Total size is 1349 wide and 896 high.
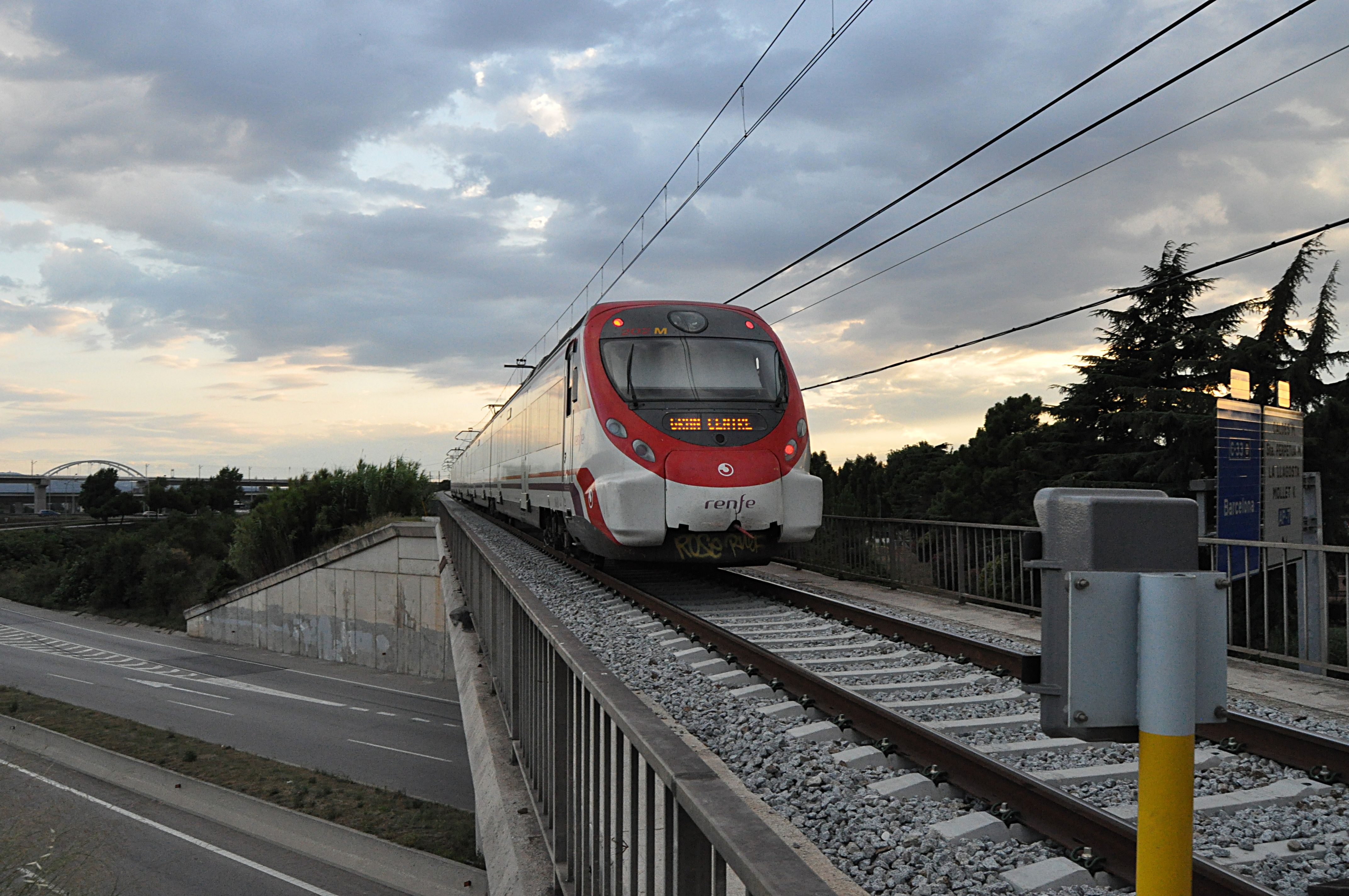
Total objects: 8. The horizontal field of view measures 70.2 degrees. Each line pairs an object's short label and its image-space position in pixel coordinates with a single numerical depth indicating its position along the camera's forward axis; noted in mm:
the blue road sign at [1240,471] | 10898
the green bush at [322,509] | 42719
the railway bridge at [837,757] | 2785
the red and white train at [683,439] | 11461
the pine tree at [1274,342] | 25641
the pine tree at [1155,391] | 24922
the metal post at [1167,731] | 1711
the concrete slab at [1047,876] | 3820
